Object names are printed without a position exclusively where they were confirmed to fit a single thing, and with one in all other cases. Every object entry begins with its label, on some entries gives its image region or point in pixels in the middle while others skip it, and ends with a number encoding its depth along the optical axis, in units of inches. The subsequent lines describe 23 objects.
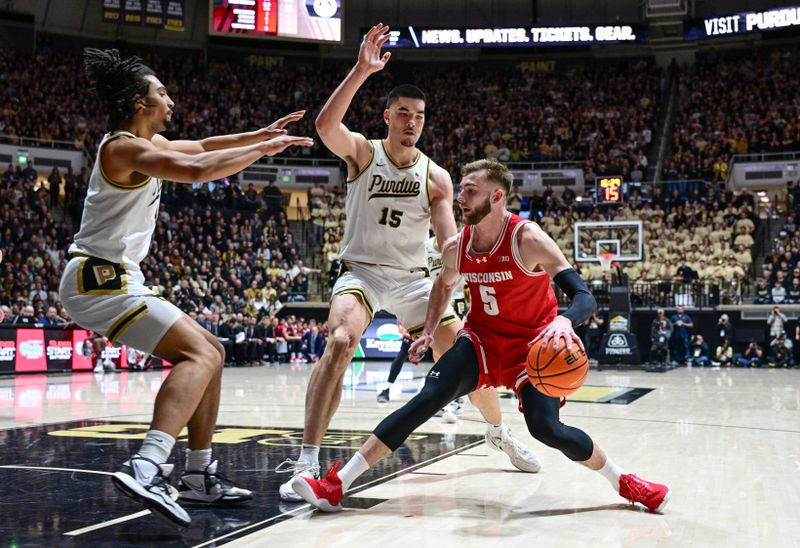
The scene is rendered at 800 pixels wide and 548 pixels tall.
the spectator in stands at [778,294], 842.2
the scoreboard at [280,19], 1141.7
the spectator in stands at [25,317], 679.1
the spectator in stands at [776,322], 794.8
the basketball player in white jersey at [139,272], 158.1
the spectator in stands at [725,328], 827.4
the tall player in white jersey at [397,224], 222.4
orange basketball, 163.6
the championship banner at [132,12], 1189.7
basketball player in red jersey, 174.4
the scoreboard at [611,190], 1014.4
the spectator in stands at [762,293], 853.2
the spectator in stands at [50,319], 697.0
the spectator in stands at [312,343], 897.5
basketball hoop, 871.7
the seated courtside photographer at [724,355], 816.9
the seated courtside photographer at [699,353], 829.7
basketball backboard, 876.0
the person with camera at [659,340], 780.0
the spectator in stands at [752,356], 815.1
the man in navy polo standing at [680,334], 832.5
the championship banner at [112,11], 1179.3
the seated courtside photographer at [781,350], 800.9
